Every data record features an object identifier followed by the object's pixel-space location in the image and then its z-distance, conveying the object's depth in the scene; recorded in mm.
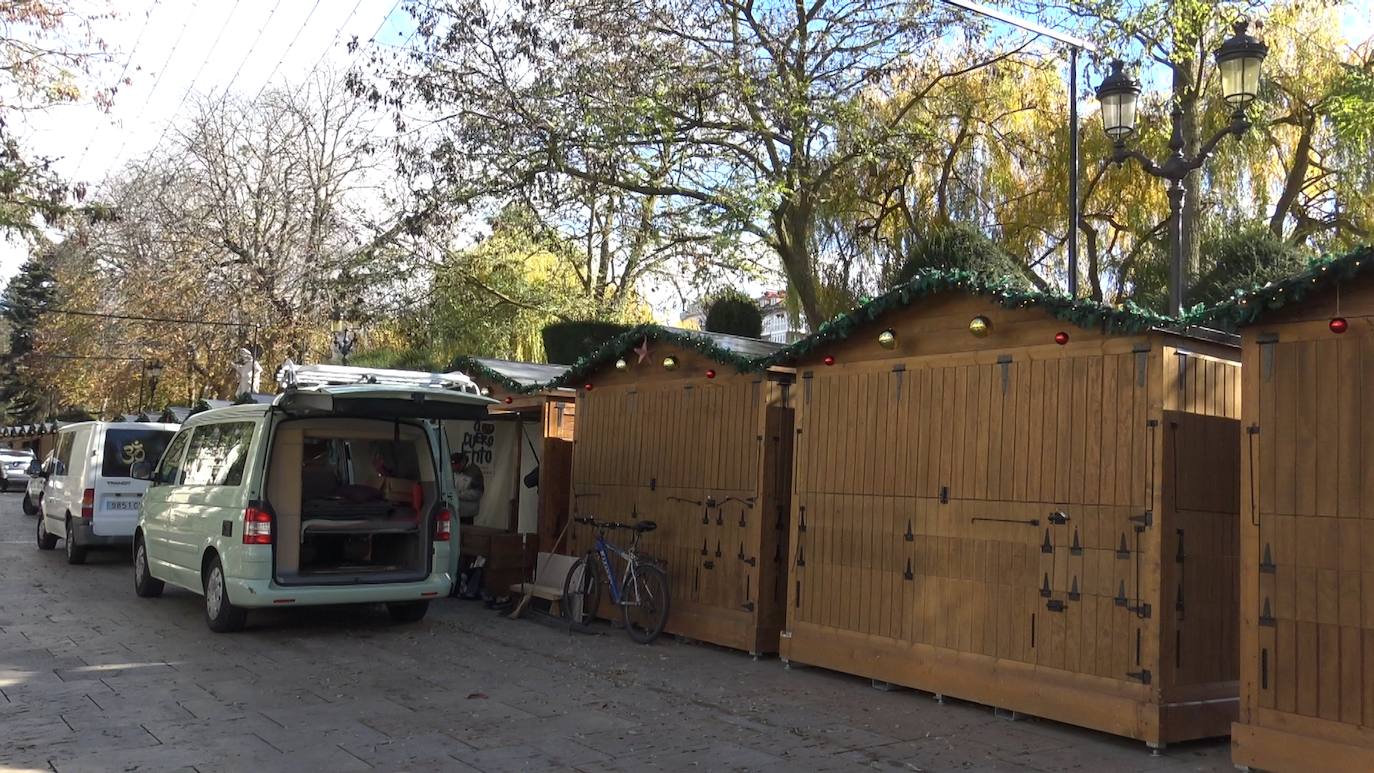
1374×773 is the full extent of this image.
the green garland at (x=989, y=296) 6621
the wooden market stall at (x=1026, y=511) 6590
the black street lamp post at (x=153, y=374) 30875
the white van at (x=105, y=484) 15078
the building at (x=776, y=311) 20859
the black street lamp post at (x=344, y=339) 24625
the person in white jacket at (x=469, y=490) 13818
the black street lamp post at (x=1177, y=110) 8859
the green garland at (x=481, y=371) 12703
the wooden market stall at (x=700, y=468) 9602
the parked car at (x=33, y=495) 24769
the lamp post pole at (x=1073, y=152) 10705
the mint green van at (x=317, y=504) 9445
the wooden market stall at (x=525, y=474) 12482
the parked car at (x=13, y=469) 37875
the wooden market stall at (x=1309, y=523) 5629
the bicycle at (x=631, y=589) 10133
